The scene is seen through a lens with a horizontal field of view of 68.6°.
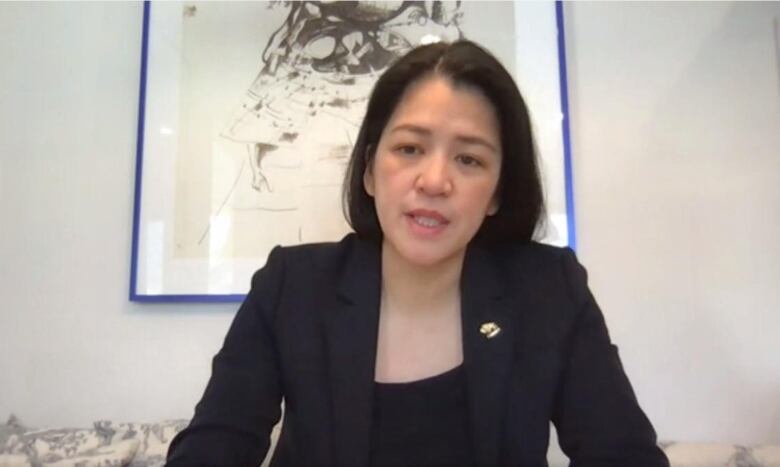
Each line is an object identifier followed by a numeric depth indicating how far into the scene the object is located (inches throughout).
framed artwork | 55.3
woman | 32.3
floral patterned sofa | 46.4
